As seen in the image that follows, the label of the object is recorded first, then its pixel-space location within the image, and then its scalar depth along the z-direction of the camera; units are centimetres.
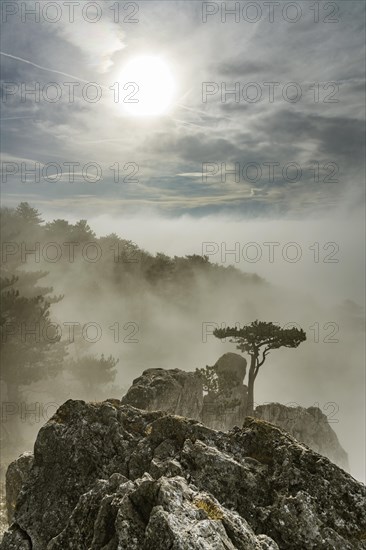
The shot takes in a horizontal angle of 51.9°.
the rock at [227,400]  3619
